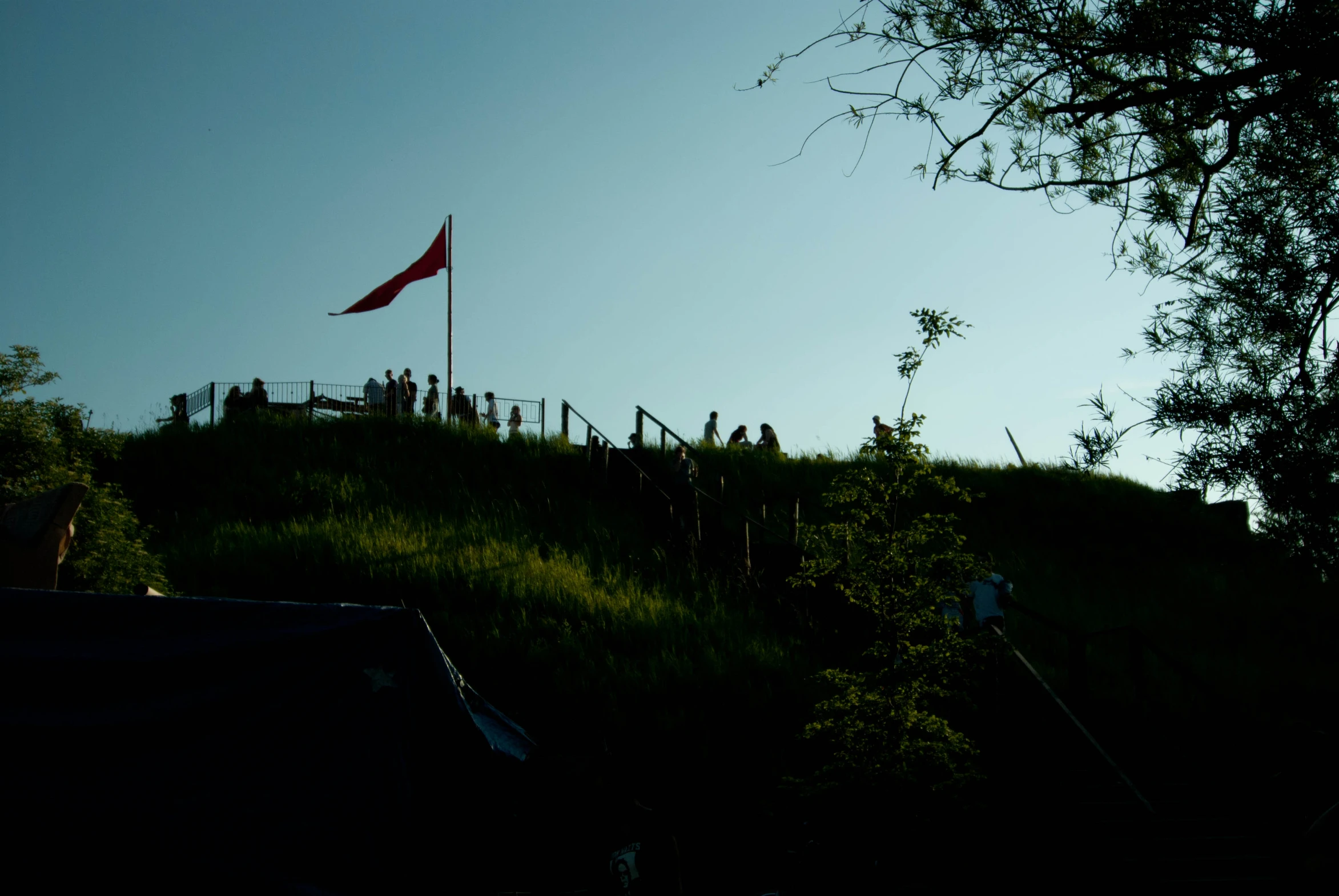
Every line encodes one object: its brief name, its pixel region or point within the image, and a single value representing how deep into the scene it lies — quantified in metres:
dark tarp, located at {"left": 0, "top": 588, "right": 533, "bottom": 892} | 6.81
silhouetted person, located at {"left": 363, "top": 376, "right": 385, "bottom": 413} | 30.94
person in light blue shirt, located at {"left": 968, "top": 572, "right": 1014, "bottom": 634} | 13.44
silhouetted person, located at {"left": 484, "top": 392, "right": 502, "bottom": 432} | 32.00
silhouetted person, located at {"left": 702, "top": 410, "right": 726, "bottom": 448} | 29.34
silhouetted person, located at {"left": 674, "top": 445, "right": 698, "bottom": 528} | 20.48
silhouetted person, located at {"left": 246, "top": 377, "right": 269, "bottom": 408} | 30.97
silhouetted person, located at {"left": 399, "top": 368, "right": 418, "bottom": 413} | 31.02
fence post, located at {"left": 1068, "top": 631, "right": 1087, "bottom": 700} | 11.52
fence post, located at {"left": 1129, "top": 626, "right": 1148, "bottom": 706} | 11.36
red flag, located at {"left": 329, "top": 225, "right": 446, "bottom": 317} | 29.78
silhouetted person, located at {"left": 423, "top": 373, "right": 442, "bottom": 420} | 31.55
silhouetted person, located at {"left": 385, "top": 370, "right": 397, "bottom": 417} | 30.66
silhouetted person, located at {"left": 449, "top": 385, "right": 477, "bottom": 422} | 31.48
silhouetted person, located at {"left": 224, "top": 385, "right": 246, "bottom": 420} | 30.72
